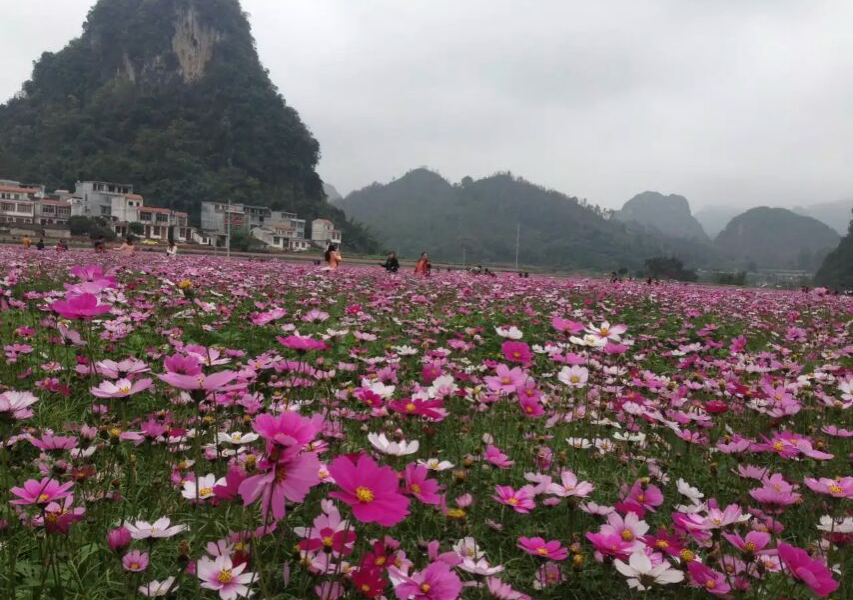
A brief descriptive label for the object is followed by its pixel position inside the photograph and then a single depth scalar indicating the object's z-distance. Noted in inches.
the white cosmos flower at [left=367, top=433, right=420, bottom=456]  45.6
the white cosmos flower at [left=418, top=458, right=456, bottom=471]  57.8
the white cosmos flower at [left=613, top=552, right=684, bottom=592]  39.8
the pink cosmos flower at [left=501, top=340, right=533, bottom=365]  68.4
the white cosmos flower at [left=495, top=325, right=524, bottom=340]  78.2
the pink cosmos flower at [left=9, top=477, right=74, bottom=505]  42.3
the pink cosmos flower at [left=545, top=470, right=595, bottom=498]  53.3
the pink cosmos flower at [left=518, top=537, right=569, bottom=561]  42.9
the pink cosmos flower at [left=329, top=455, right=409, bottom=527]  31.1
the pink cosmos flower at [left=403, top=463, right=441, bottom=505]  40.9
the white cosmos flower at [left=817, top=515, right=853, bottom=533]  52.8
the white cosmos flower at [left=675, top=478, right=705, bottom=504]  63.9
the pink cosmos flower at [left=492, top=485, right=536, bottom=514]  49.9
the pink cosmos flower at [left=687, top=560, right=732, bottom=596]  43.8
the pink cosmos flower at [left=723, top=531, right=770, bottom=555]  46.6
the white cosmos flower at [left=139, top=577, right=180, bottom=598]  39.9
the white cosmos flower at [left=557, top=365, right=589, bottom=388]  75.5
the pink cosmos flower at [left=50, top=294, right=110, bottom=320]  49.9
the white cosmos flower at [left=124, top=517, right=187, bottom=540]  42.7
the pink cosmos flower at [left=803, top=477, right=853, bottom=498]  52.3
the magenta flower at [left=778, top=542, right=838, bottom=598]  38.7
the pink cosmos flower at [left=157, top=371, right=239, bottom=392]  34.6
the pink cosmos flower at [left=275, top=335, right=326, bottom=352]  50.7
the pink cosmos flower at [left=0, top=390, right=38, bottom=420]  44.6
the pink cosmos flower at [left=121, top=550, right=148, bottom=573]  41.5
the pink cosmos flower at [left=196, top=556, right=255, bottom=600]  38.8
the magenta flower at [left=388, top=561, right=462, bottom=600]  35.1
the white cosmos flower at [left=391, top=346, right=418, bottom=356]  103.5
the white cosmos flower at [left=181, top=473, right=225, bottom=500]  51.5
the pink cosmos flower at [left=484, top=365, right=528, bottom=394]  62.6
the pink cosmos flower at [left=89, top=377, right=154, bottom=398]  44.2
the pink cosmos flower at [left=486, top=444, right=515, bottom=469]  56.6
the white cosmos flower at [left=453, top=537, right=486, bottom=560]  46.0
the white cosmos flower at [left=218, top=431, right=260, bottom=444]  55.7
